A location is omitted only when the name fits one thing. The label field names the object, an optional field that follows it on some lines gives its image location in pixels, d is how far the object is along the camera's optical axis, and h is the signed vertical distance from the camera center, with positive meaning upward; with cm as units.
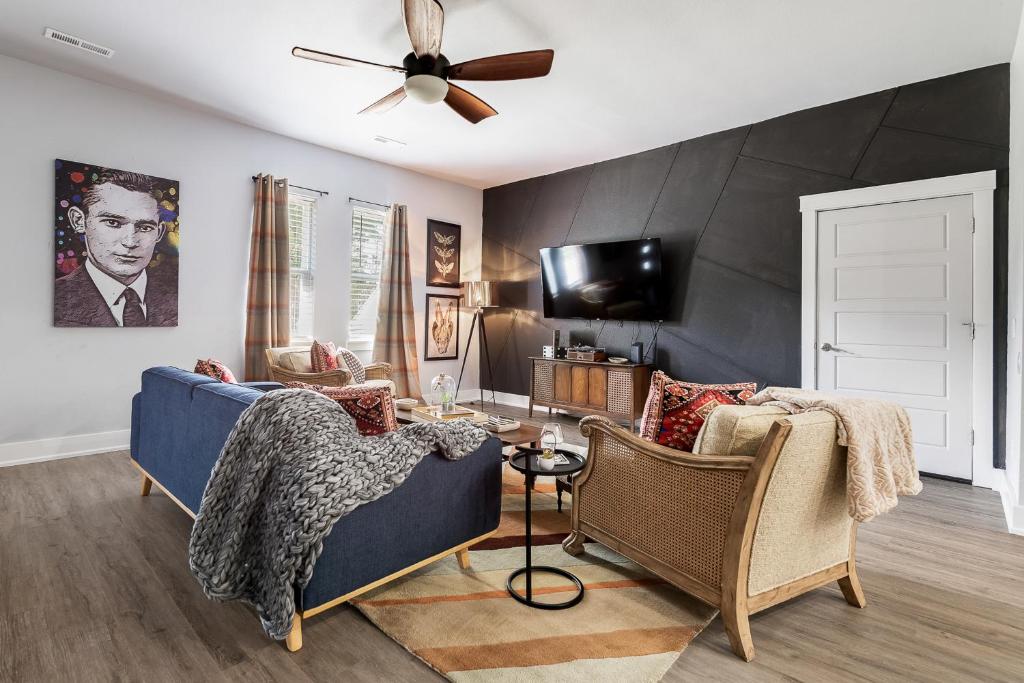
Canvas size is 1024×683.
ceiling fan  271 +155
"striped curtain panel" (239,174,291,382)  463 +49
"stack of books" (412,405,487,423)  315 -47
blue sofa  164 -62
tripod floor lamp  607 +56
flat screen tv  495 +64
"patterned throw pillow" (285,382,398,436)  190 -25
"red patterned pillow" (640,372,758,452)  196 -26
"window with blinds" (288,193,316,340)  507 +80
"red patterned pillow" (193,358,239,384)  269 -18
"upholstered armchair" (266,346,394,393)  436 -27
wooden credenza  487 -46
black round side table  189 -49
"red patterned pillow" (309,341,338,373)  449 -18
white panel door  350 +23
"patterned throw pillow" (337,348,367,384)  456 -22
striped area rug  156 -99
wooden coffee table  270 -53
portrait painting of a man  374 +69
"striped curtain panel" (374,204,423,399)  567 +31
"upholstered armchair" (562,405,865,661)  160 -58
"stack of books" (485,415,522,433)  289 -49
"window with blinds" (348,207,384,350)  557 +74
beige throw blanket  163 -35
